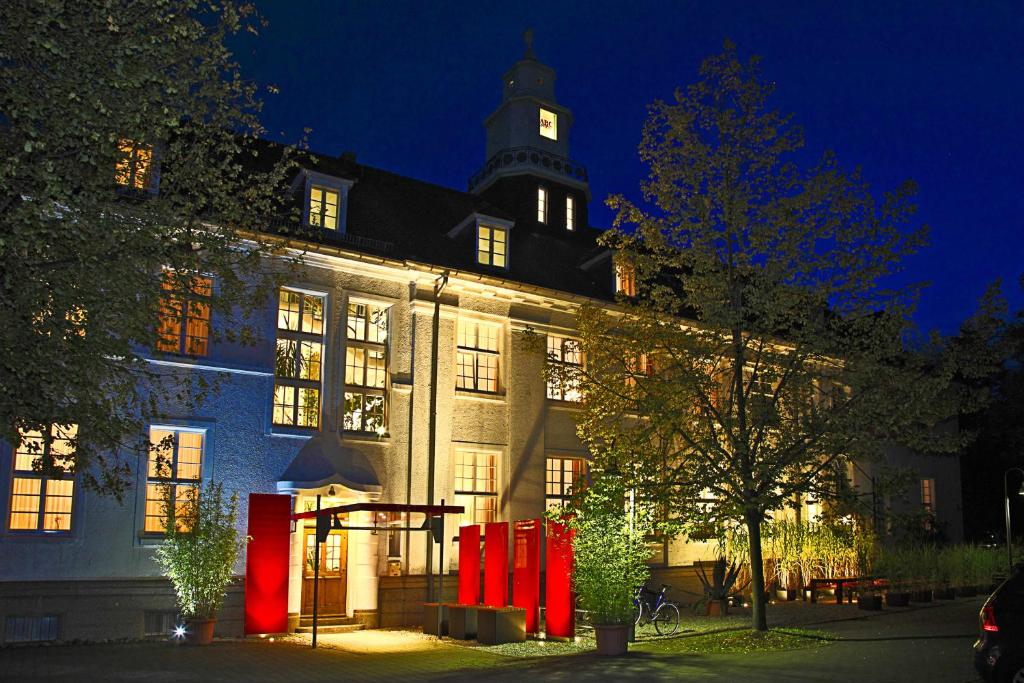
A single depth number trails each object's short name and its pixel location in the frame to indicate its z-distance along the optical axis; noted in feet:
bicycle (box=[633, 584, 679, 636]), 65.62
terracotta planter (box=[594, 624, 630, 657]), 52.60
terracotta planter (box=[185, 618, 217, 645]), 58.39
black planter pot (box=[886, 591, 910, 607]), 77.00
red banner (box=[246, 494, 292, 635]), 63.93
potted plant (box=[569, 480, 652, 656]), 52.70
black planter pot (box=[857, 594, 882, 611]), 74.74
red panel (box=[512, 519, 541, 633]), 60.95
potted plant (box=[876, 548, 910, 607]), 82.74
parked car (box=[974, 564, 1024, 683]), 33.76
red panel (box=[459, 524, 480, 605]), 66.64
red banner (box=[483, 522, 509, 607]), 63.57
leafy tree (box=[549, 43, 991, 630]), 57.00
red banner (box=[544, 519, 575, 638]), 57.26
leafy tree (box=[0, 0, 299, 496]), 33.53
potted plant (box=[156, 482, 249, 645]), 58.39
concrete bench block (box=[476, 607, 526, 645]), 59.21
